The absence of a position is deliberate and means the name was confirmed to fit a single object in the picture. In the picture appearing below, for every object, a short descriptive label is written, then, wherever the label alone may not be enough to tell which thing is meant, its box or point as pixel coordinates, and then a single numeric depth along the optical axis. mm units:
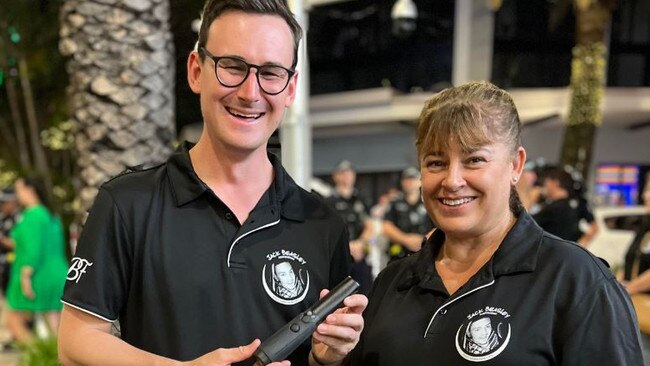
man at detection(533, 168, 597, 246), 5180
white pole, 5145
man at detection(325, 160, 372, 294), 6383
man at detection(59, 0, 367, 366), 1442
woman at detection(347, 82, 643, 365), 1393
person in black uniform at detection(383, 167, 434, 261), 6648
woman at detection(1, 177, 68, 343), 5340
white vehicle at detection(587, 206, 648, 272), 6969
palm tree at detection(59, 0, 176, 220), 3447
